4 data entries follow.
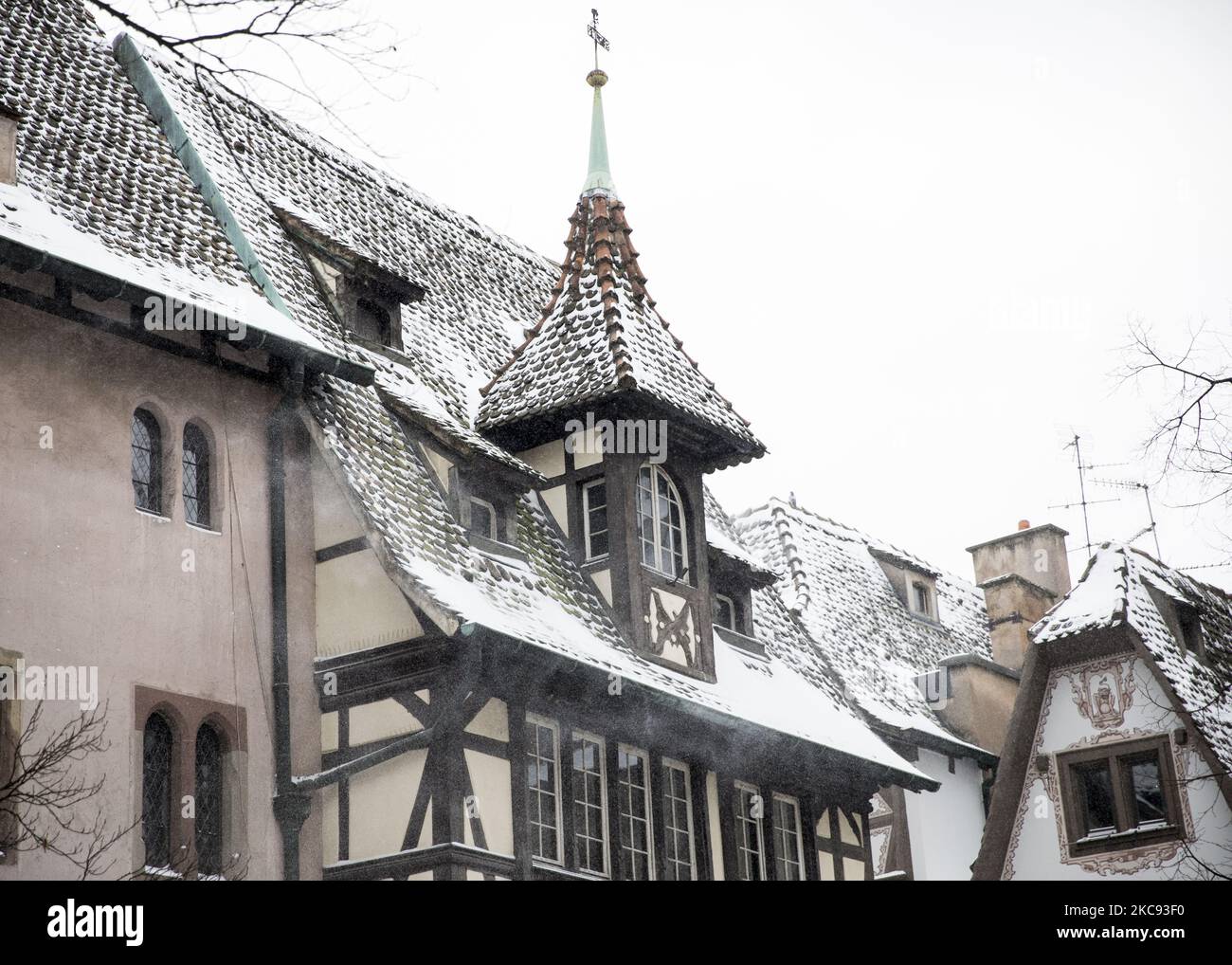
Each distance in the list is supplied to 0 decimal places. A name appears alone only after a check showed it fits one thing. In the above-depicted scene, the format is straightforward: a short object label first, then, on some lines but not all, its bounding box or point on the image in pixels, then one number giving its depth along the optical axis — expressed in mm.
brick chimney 34094
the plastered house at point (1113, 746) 23422
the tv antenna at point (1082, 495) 34278
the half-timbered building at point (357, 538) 16234
